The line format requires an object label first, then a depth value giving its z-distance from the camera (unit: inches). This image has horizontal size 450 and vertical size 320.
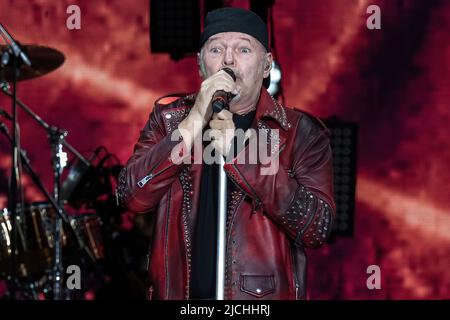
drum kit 350.0
